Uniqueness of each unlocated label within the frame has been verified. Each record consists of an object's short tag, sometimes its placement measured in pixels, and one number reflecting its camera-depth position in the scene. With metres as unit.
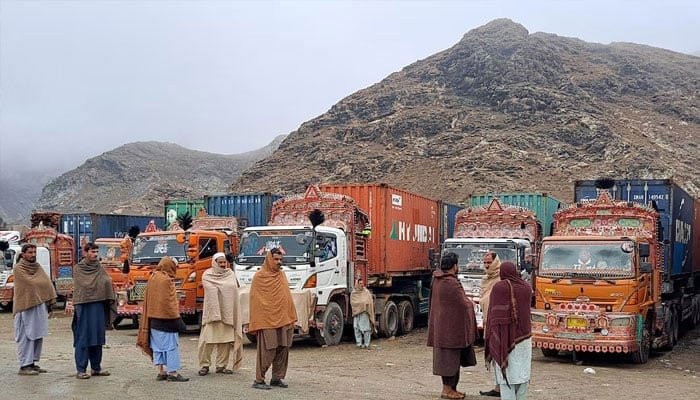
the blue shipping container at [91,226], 26.80
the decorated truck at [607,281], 11.23
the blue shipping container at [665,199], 14.33
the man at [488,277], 9.29
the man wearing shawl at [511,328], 7.06
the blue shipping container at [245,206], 19.28
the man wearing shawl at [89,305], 8.56
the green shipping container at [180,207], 21.97
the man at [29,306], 8.85
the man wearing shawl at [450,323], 7.82
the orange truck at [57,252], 22.05
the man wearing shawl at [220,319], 9.29
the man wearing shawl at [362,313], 13.82
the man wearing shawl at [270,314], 8.22
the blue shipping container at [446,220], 20.14
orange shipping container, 15.54
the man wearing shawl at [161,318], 8.47
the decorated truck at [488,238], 14.05
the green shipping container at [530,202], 18.61
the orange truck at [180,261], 15.06
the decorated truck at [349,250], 13.16
